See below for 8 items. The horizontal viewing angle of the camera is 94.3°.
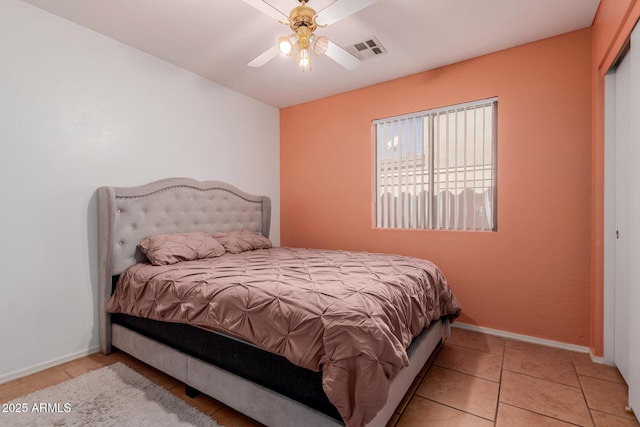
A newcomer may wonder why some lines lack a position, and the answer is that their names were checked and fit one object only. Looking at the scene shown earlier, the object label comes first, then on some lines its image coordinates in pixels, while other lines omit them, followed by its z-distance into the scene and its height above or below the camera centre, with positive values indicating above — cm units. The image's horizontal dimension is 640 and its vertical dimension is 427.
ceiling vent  256 +143
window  288 +42
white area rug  158 -113
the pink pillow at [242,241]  306 -34
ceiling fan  171 +117
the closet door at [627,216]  156 -6
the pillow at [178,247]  241 -33
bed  124 -62
